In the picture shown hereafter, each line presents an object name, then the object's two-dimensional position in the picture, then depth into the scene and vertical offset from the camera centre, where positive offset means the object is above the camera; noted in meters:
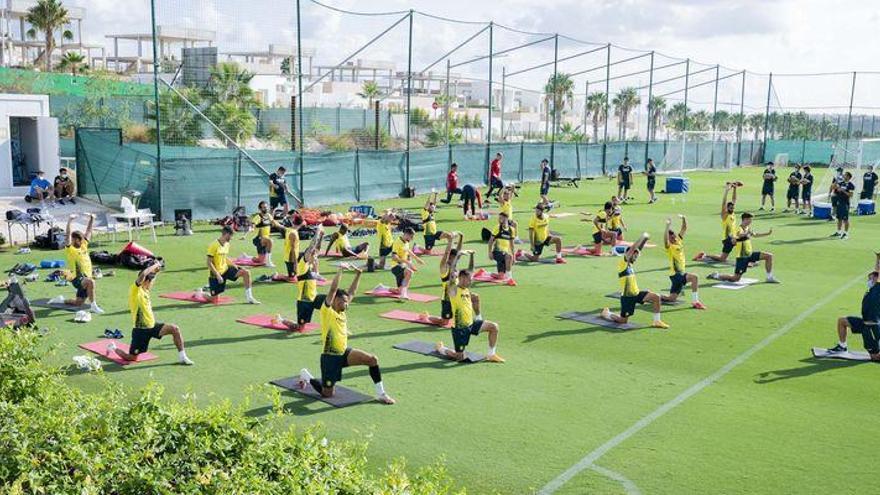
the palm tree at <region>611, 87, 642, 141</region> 106.93 +5.47
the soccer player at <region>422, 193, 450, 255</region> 23.33 -2.53
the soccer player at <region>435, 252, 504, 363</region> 13.48 -3.06
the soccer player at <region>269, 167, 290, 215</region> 29.33 -2.02
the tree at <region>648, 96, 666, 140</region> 59.64 +4.21
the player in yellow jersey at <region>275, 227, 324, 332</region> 15.23 -2.85
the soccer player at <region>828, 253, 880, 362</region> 13.87 -2.97
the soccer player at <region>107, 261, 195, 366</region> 13.04 -3.10
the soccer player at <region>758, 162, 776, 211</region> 34.84 -1.70
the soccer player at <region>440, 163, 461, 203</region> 36.44 -2.12
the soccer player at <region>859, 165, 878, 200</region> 36.22 -1.63
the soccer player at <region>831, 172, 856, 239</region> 27.78 -1.92
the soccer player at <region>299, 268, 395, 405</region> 11.53 -3.06
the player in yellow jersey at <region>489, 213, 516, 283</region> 20.19 -2.71
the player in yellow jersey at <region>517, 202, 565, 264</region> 23.00 -2.71
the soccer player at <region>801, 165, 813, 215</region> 33.84 -1.97
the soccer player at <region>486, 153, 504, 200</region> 37.34 -1.68
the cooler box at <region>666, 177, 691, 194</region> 43.64 -2.27
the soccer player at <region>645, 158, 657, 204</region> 39.19 -1.69
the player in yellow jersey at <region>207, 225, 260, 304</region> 17.36 -2.93
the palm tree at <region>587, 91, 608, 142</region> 110.84 +5.43
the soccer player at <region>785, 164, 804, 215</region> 34.25 -1.78
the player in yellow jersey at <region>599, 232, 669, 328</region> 15.98 -2.96
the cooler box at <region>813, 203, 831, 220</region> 33.28 -2.65
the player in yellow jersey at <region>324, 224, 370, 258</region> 19.03 -3.04
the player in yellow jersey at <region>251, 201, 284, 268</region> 21.80 -2.71
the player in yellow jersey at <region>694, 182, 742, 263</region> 21.52 -2.20
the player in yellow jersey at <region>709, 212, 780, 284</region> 20.17 -2.69
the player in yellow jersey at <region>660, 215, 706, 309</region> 17.53 -2.72
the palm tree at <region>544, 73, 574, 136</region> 83.69 +5.83
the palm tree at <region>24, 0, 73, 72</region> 61.75 +8.40
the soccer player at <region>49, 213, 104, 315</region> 16.67 -2.84
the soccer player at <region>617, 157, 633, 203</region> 38.75 -1.76
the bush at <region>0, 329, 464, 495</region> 5.79 -2.40
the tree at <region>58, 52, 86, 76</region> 62.00 +5.10
